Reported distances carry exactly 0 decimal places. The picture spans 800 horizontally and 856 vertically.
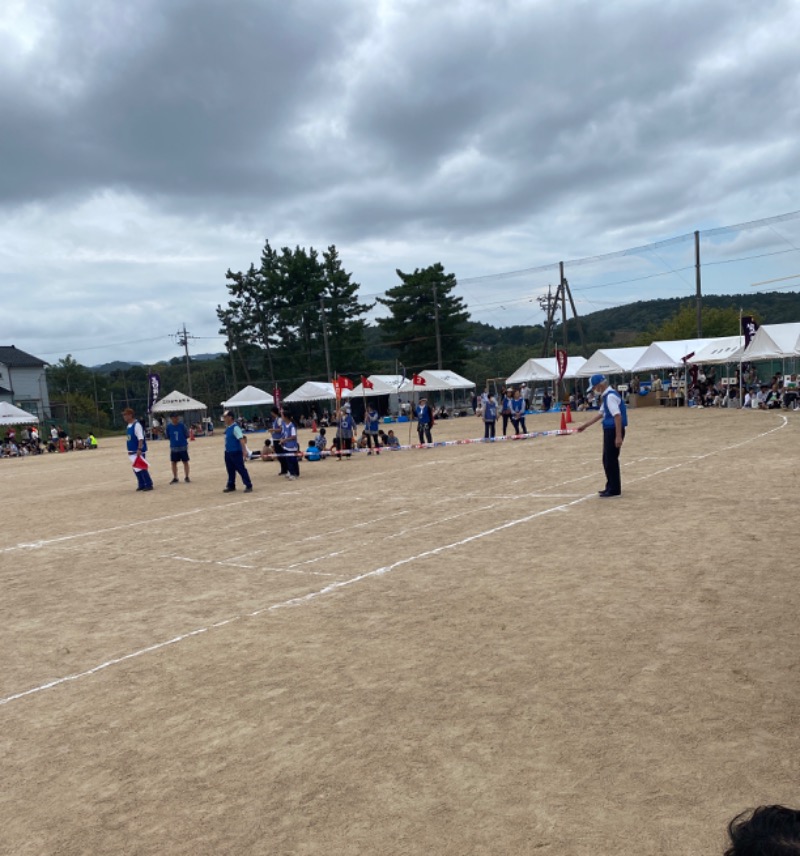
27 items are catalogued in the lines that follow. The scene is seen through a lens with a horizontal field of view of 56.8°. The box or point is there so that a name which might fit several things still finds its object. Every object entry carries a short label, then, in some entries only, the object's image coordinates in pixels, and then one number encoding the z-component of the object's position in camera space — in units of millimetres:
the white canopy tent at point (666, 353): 40438
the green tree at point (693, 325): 79938
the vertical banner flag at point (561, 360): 39062
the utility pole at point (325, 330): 65888
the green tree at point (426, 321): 66438
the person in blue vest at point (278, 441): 18797
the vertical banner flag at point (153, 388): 51812
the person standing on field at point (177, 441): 18047
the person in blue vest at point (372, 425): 26033
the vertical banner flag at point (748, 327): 32719
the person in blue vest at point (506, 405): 27294
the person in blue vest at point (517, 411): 26938
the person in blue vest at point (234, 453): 15844
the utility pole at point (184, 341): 75750
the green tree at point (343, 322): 69062
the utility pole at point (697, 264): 50938
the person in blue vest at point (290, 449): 18188
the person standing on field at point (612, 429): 11219
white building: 69800
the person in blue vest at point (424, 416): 26484
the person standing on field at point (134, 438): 16781
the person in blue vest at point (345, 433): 23297
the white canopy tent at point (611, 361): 44062
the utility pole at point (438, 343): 64188
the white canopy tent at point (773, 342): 30625
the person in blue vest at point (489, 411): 25688
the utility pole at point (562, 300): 57250
